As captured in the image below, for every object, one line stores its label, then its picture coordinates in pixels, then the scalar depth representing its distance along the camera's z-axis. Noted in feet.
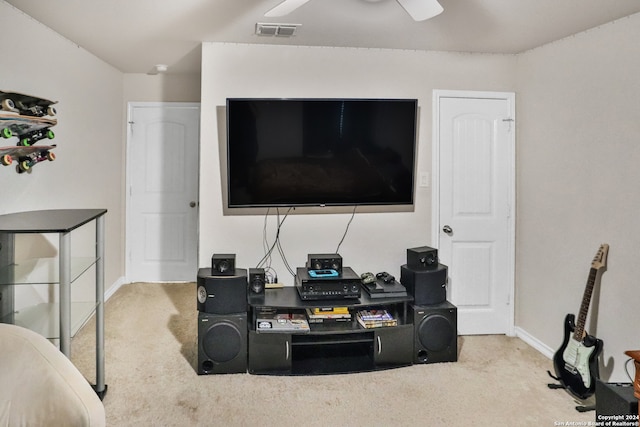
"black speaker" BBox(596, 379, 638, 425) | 6.39
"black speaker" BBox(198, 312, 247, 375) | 9.42
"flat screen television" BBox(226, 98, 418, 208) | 10.30
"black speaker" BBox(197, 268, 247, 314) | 9.52
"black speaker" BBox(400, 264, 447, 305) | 10.32
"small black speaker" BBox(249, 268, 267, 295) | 10.26
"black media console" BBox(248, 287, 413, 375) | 9.59
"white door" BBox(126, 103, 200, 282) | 16.24
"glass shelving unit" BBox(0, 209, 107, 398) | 6.71
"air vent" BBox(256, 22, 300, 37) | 9.58
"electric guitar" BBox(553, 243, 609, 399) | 8.43
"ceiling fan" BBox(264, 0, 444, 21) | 6.84
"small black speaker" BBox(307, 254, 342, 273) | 10.36
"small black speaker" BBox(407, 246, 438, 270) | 10.68
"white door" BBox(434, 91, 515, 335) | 11.78
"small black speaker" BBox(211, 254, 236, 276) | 9.73
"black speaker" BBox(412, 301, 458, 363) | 10.12
